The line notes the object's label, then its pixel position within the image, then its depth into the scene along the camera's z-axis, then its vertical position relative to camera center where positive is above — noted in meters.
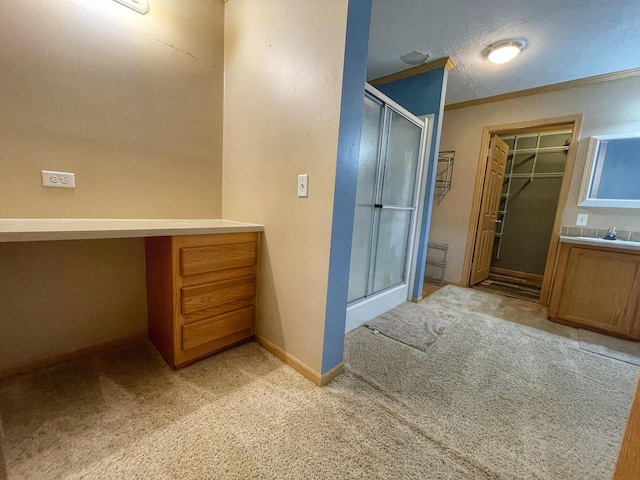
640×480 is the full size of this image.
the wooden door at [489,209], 3.26 +0.12
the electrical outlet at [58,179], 1.32 +0.05
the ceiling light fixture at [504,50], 2.11 +1.46
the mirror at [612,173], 2.38 +0.52
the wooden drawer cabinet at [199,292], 1.38 -0.56
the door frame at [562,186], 2.69 +0.46
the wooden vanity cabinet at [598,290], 2.07 -0.57
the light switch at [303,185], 1.39 +0.11
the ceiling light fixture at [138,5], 1.42 +1.08
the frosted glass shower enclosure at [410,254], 2.08 -0.45
